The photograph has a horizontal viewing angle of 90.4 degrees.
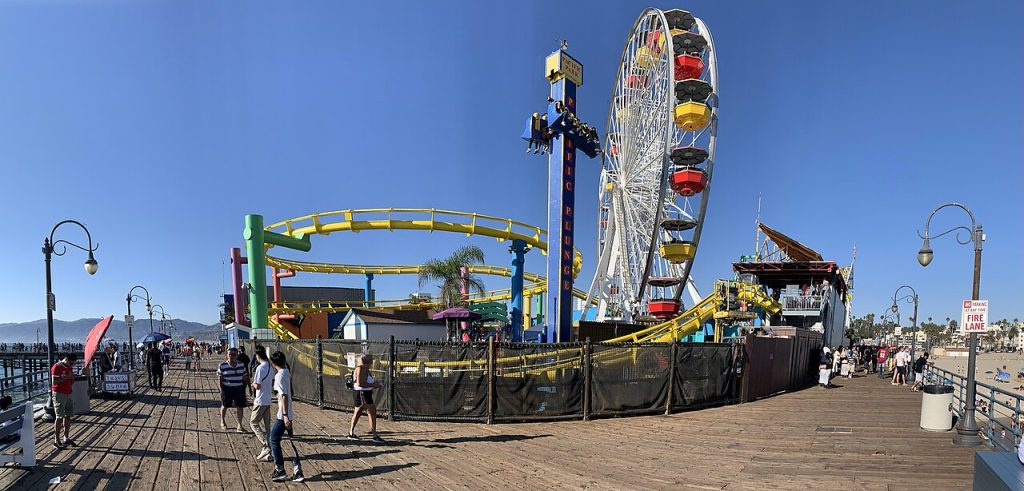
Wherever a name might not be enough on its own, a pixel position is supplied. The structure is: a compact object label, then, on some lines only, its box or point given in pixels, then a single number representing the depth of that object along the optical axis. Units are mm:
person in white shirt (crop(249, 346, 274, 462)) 7562
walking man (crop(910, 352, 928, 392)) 19044
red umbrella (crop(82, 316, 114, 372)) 14672
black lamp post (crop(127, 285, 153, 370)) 20764
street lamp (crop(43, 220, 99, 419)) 11188
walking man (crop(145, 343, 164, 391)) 17641
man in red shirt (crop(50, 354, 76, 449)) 8617
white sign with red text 9930
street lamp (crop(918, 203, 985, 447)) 9070
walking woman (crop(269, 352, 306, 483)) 6703
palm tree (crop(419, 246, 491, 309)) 36812
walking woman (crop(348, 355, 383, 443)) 8805
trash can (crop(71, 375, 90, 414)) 12008
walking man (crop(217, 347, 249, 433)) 9602
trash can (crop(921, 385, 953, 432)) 10492
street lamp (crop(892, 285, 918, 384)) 23111
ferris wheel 28906
